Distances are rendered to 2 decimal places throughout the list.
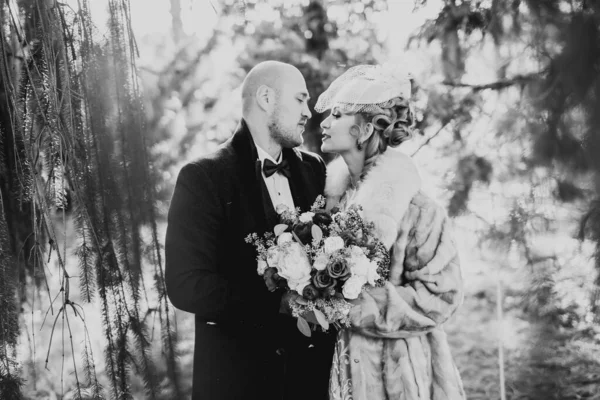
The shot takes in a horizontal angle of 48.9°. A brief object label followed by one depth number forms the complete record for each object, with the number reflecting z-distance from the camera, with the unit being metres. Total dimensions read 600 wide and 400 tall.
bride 2.30
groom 2.40
